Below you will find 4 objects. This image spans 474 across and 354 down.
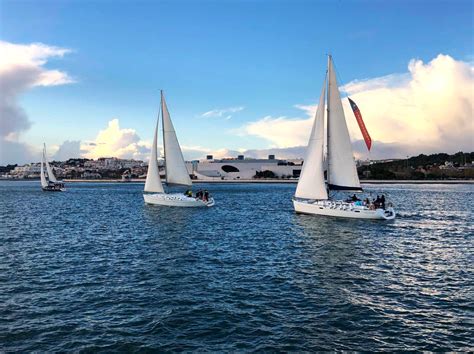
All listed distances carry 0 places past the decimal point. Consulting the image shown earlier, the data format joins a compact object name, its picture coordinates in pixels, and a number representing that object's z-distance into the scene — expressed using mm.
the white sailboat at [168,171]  54097
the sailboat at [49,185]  116625
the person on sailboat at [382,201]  41469
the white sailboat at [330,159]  41688
